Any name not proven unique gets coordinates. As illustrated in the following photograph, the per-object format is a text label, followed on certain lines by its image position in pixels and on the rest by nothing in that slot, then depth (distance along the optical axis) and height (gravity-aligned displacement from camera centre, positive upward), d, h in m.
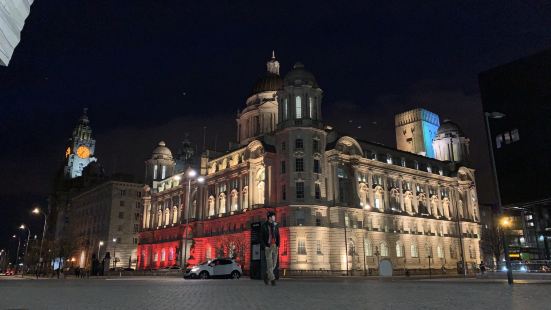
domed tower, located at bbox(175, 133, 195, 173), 125.94 +33.51
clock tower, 177.88 +48.23
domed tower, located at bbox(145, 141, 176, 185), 114.12 +26.07
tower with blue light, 124.12 +38.32
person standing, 18.28 +0.98
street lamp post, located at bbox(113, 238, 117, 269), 104.14 +3.66
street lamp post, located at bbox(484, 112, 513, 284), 23.53 +5.79
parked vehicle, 35.80 -0.21
